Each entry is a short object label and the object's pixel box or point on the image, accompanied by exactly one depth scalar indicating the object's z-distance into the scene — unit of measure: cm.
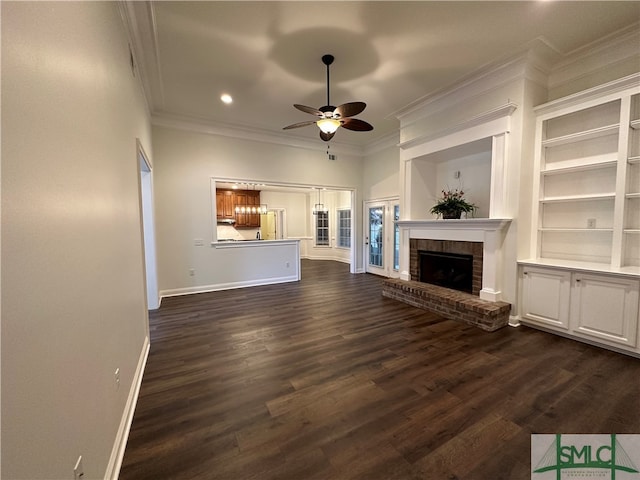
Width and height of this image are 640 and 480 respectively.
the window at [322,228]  1038
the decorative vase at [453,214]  449
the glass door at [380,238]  680
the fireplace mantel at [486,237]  380
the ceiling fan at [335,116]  326
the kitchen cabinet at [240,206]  963
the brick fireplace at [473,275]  368
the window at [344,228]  934
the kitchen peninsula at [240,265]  553
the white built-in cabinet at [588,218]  293
